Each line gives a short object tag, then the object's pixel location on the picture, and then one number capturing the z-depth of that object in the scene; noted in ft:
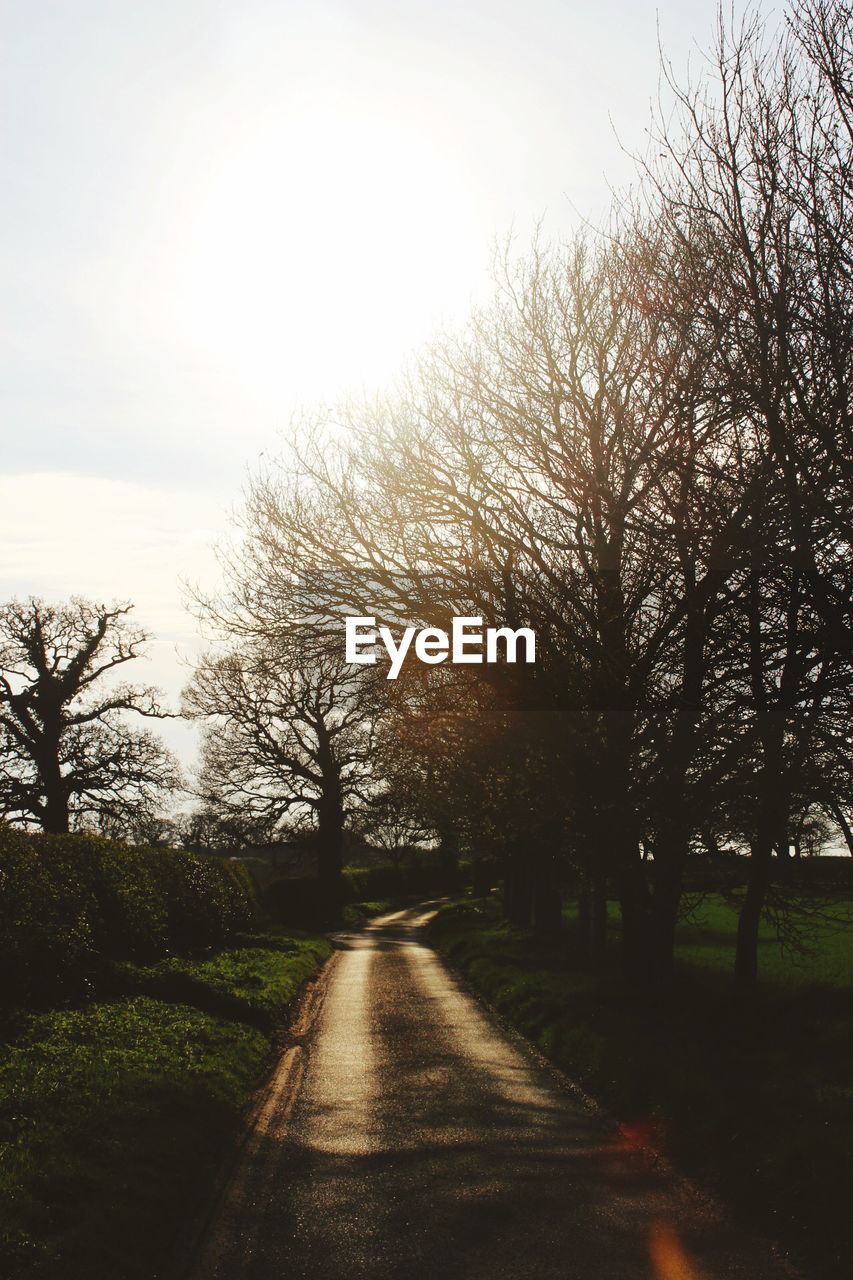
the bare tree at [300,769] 164.45
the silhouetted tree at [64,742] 130.41
